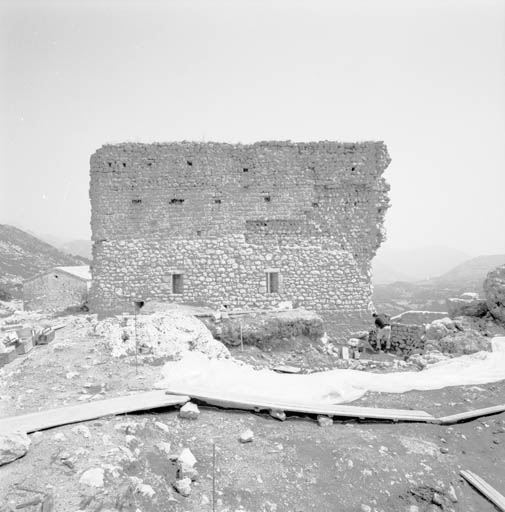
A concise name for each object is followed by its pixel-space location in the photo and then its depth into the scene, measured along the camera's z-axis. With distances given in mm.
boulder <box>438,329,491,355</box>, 11219
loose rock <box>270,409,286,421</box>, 6148
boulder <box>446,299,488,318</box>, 13945
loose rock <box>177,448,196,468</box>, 4781
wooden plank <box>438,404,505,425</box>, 6630
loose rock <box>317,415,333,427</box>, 6102
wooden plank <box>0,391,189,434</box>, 5270
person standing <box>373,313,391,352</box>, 13008
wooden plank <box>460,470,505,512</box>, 4887
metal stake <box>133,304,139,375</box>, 7711
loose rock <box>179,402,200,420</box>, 5867
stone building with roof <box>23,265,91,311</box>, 22100
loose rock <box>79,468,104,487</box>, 4152
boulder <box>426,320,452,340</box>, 12772
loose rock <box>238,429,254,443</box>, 5473
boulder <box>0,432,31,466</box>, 4426
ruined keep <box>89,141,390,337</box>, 12547
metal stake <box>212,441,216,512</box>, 4258
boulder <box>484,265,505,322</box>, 12898
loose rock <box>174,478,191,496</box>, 4374
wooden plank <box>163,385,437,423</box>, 6258
